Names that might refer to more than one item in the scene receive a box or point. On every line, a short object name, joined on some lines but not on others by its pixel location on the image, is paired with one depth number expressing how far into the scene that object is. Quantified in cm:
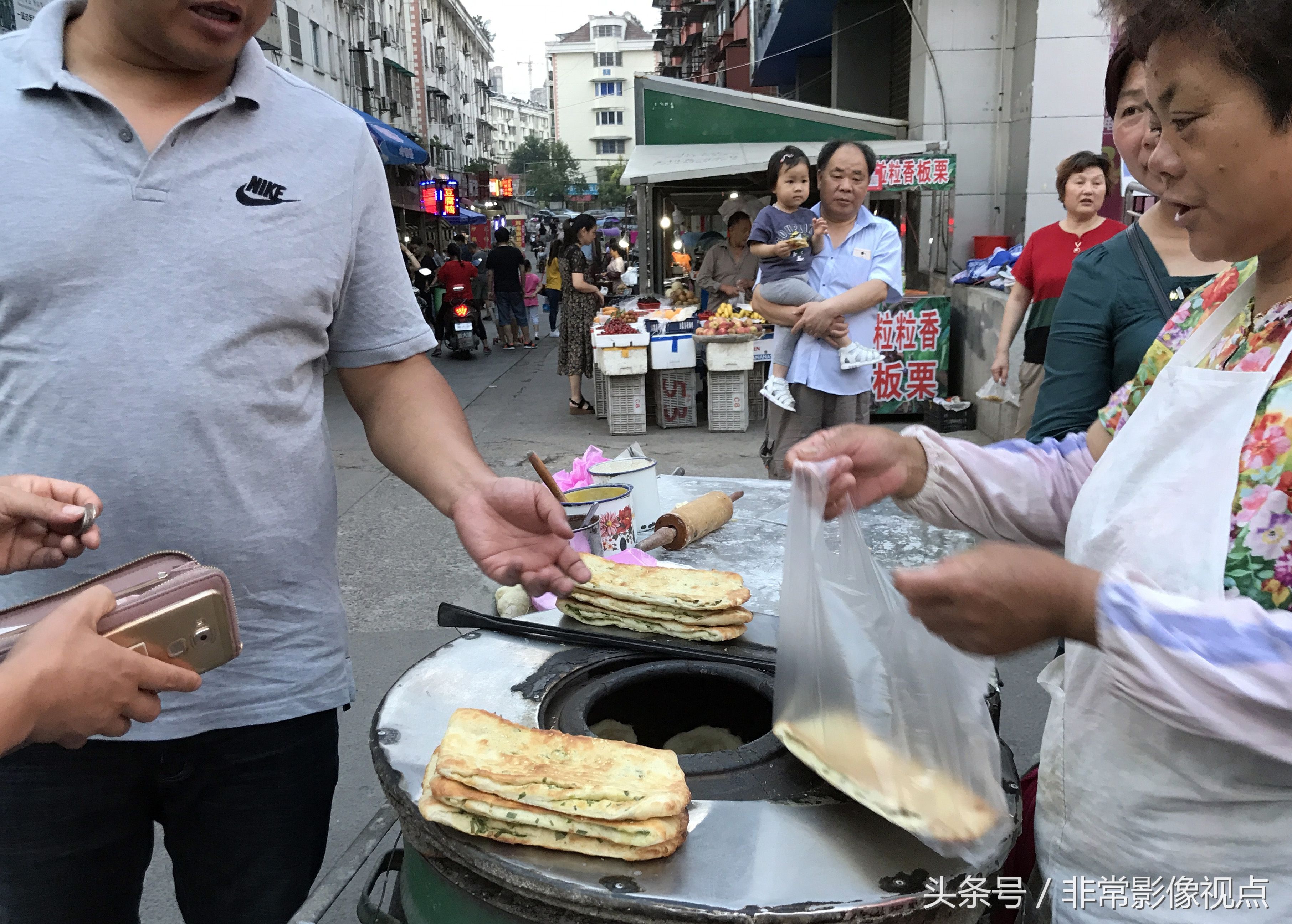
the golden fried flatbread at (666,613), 200
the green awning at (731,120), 1180
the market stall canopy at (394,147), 1738
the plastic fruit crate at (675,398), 930
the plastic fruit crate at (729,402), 901
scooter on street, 1505
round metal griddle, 120
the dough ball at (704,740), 212
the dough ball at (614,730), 200
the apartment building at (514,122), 11150
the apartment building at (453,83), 4641
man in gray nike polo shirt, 140
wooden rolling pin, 275
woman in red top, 462
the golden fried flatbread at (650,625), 199
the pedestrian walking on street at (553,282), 1611
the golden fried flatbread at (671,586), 199
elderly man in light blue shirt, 460
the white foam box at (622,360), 866
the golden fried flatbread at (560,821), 125
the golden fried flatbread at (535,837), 126
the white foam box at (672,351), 896
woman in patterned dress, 1037
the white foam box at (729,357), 877
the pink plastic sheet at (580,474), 311
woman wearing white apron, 98
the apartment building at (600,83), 9750
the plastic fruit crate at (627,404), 899
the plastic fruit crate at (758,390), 954
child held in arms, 474
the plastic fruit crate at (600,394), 984
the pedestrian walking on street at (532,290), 1908
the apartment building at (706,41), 3017
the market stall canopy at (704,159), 1045
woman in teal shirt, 250
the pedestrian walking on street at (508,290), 1549
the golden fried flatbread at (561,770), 127
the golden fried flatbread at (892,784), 127
